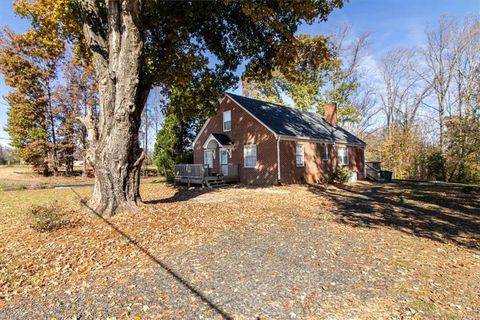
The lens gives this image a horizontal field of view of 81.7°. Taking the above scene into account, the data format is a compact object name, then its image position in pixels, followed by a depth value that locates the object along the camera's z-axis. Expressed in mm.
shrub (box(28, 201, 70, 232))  6492
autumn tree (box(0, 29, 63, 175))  23734
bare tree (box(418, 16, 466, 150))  28922
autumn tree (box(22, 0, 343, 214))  8055
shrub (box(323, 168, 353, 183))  20105
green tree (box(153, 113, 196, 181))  23938
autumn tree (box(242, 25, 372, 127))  31453
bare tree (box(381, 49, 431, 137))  32562
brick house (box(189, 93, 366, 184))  17562
